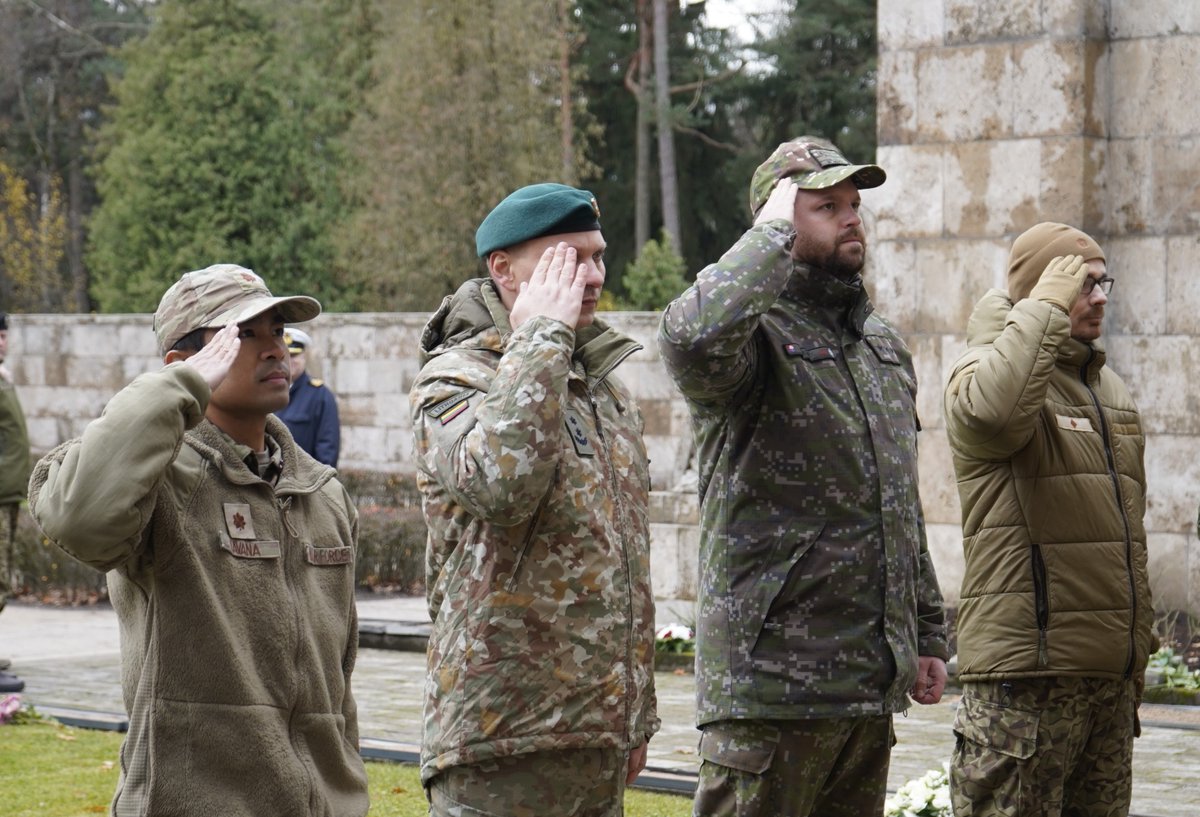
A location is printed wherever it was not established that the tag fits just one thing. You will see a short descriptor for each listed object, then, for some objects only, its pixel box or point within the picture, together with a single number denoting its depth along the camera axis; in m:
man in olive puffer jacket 5.15
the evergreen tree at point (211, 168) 33.34
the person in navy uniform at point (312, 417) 10.72
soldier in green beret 3.67
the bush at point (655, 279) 27.80
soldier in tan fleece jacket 3.54
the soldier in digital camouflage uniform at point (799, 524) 4.29
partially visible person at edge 9.86
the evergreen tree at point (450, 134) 30.59
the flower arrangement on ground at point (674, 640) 11.02
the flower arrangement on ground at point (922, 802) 6.07
